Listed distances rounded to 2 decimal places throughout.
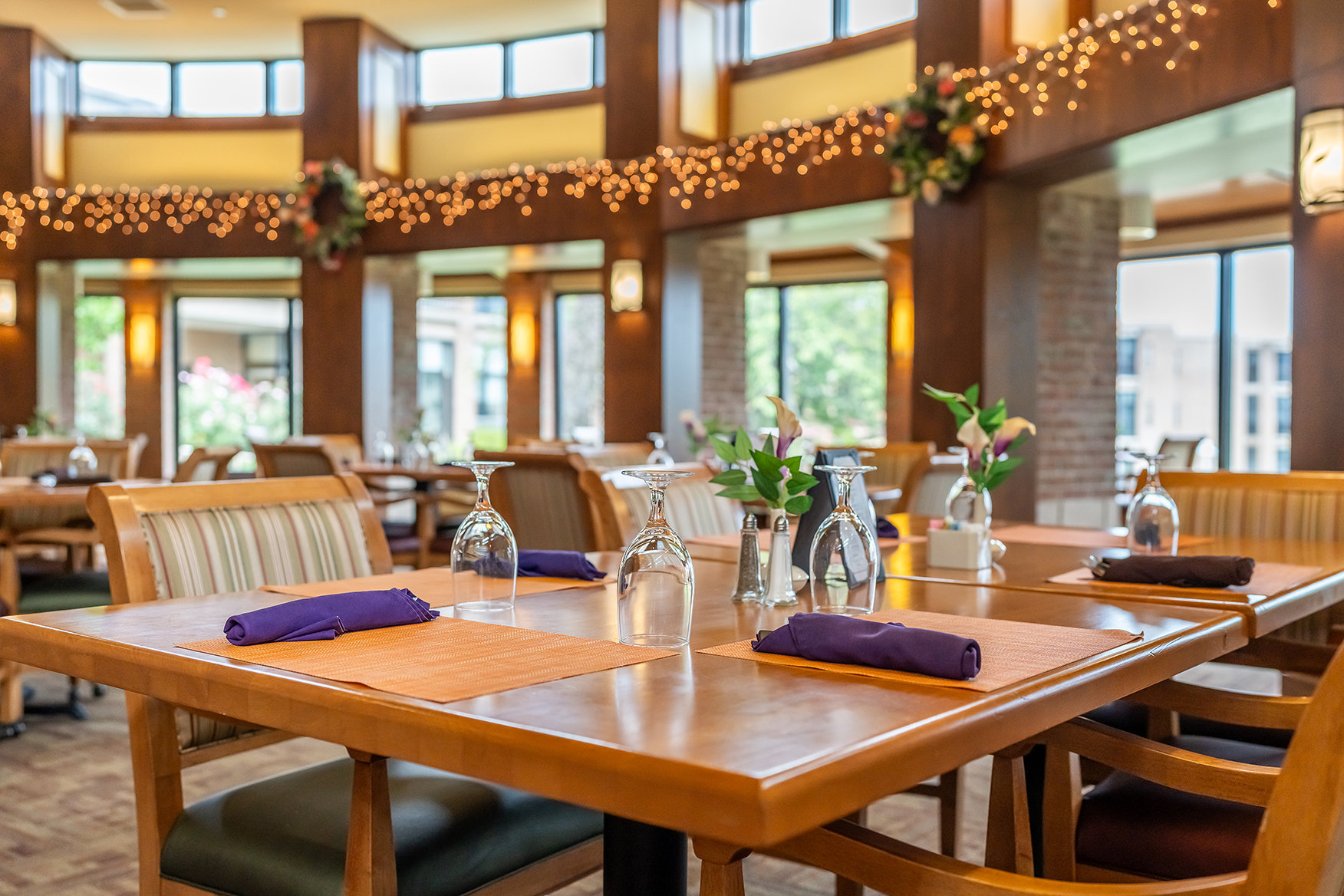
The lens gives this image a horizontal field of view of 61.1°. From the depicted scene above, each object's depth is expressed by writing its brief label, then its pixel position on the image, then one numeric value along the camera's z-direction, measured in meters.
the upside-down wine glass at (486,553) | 1.54
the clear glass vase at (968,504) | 2.15
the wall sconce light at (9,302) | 9.69
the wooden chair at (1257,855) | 0.96
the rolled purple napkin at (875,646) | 1.12
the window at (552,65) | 9.53
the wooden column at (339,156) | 9.34
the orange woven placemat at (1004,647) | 1.15
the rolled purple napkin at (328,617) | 1.30
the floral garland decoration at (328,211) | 9.10
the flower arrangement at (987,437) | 2.14
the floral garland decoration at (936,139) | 6.03
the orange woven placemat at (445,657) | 1.12
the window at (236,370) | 11.85
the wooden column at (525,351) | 11.37
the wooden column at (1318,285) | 4.09
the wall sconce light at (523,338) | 11.38
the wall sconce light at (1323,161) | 3.98
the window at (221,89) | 10.42
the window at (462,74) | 9.86
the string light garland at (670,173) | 5.15
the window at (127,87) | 10.49
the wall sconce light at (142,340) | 11.39
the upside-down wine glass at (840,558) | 1.53
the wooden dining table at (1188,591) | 1.73
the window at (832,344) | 11.61
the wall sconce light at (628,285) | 8.24
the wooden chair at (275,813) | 1.41
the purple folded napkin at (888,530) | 2.54
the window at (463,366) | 12.27
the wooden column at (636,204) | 8.20
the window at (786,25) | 7.94
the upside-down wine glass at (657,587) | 1.35
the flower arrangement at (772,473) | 1.55
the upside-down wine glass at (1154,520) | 2.30
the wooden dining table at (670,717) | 0.84
